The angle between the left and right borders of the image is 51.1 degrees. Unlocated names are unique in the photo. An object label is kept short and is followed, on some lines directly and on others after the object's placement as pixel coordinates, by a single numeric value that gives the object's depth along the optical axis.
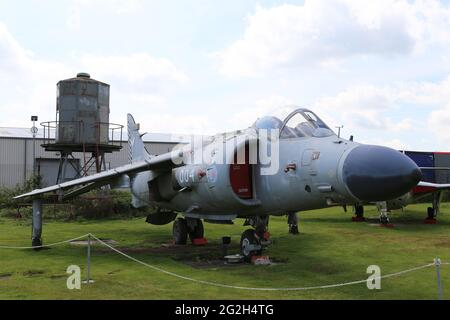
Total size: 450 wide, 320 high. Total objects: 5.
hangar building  33.97
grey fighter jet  6.52
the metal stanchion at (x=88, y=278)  7.64
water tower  21.50
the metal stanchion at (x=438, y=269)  5.72
